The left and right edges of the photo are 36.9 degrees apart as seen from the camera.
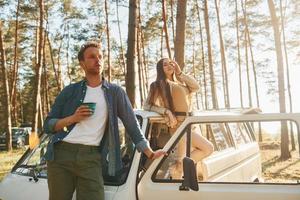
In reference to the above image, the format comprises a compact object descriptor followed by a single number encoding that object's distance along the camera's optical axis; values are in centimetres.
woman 418
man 339
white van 354
